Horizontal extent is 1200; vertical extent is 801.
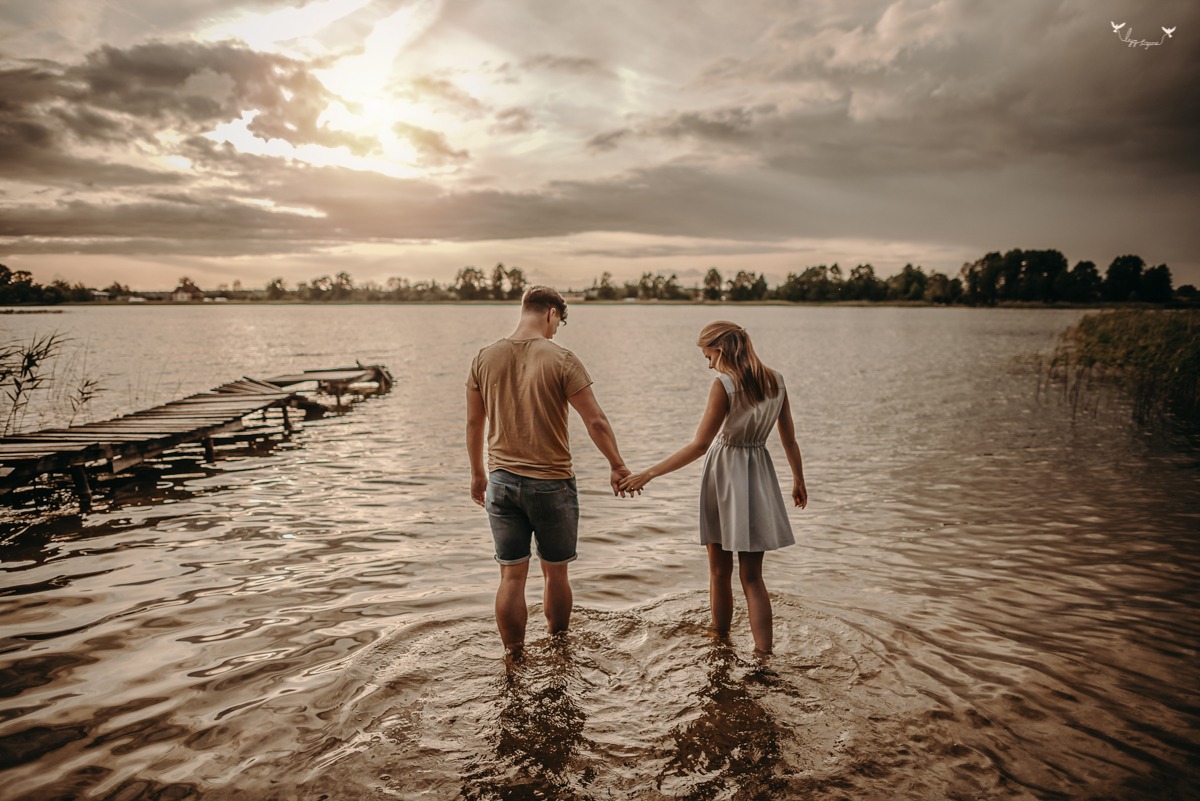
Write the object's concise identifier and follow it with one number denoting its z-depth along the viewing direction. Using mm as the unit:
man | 4992
